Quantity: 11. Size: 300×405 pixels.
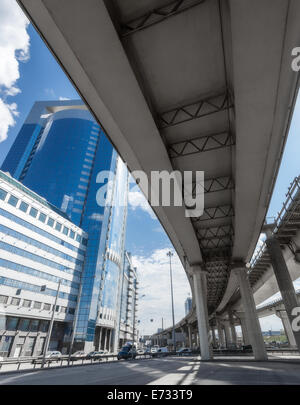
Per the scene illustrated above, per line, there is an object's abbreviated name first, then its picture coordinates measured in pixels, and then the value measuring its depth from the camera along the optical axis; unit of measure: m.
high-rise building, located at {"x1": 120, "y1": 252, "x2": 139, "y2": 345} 88.56
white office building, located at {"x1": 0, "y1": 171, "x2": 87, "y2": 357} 40.38
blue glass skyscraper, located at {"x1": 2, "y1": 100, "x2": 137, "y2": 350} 61.16
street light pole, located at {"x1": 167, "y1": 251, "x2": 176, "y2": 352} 55.03
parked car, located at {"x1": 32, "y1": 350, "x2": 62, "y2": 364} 37.58
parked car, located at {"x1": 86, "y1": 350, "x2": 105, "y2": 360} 43.75
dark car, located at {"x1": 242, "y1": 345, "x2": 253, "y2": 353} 33.10
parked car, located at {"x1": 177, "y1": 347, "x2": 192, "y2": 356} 41.00
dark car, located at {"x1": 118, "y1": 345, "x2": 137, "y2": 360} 30.92
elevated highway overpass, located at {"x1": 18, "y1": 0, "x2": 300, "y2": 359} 5.52
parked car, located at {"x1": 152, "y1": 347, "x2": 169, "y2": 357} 37.10
